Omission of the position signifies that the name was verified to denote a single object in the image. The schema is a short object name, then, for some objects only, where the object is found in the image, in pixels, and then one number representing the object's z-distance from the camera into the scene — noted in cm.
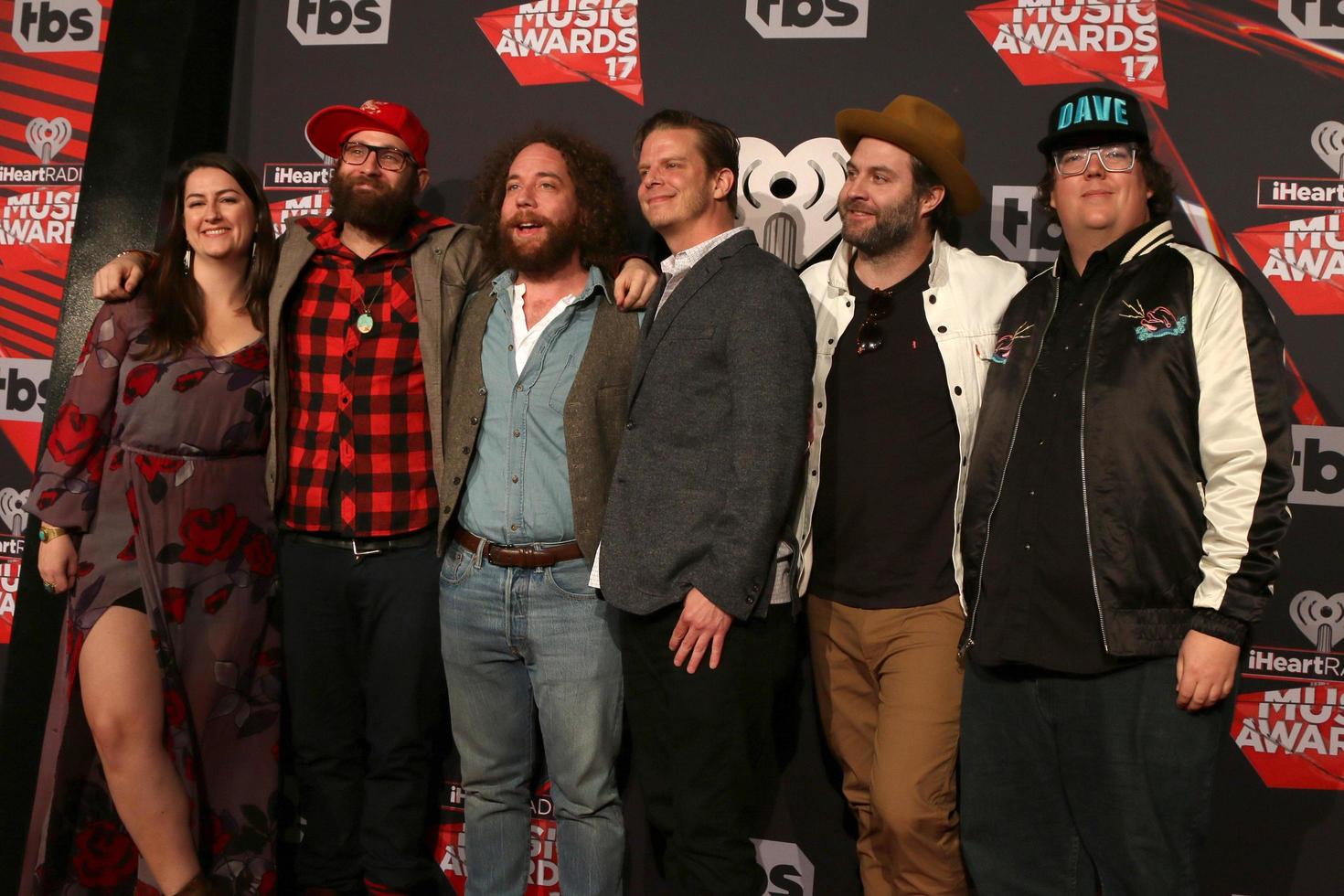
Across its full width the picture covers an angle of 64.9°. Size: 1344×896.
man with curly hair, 268
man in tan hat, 258
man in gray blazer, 230
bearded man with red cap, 287
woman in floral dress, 277
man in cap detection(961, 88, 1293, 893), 215
